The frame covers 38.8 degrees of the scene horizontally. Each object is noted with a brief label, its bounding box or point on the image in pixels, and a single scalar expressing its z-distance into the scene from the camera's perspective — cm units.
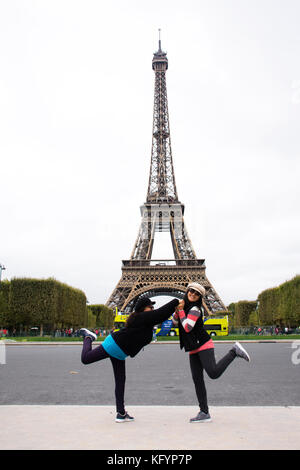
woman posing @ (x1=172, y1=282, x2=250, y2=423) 406
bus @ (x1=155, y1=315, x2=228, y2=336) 3728
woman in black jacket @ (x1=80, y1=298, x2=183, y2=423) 387
